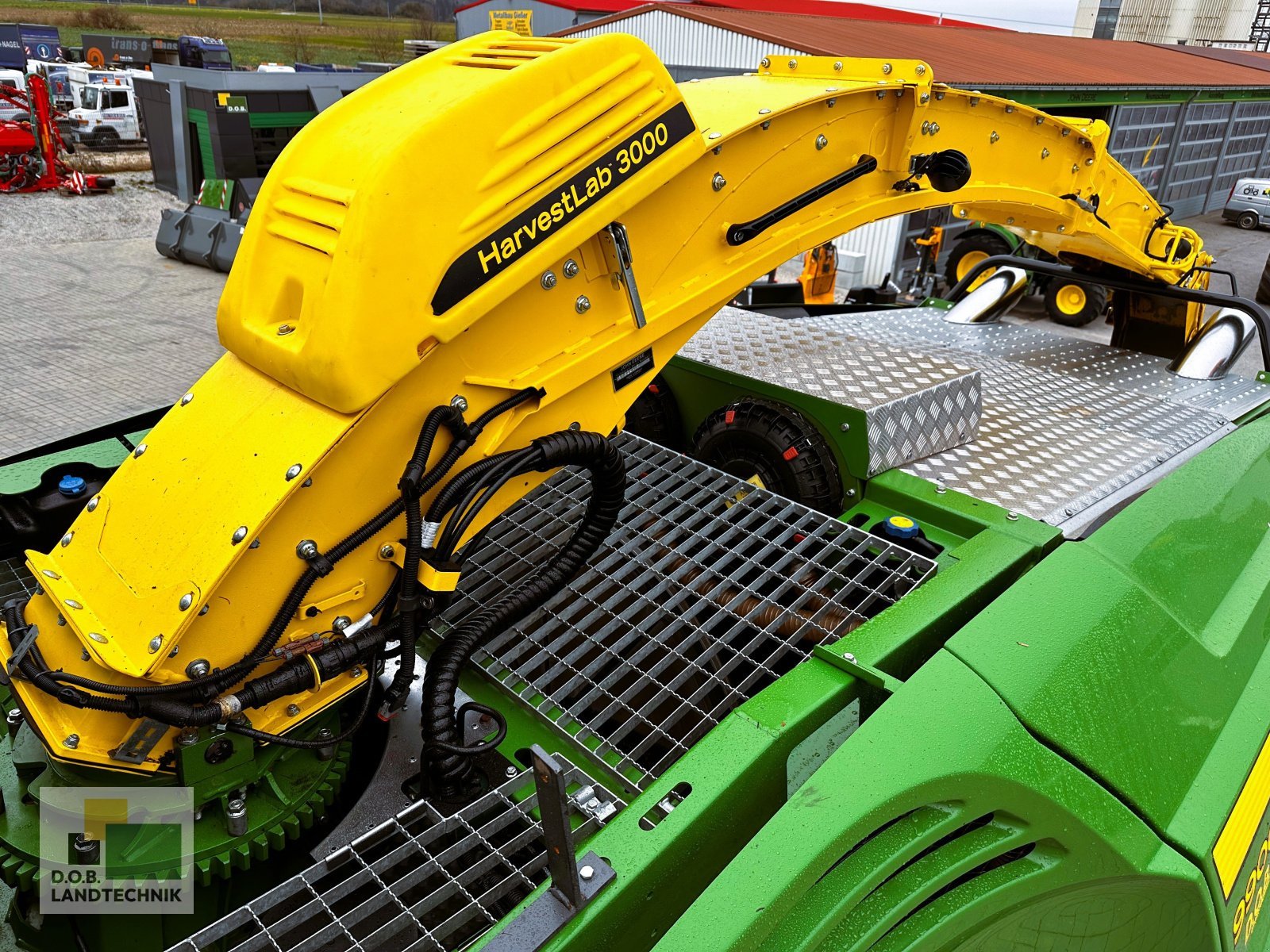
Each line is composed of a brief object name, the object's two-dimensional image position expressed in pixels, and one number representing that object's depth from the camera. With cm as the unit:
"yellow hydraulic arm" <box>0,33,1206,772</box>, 185
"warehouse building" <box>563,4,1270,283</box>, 1301
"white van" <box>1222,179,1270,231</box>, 1725
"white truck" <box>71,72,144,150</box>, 2320
